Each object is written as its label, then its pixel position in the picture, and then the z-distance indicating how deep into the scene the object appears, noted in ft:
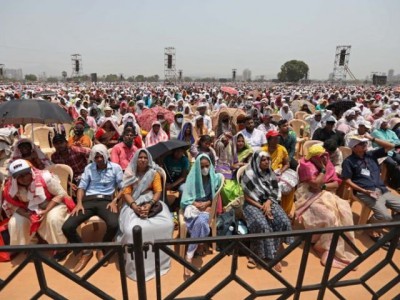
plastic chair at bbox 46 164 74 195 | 13.10
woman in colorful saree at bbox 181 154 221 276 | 11.16
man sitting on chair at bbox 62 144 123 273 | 10.99
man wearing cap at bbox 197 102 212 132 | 25.29
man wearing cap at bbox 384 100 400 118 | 31.82
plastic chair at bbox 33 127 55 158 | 21.29
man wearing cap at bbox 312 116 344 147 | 19.12
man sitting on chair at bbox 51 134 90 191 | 13.93
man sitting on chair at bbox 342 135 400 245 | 12.41
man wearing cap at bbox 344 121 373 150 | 18.29
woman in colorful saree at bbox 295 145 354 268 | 11.39
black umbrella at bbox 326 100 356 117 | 27.43
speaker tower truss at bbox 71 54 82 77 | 158.61
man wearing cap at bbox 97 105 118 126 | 25.88
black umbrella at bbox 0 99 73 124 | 13.78
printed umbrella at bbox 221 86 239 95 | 52.75
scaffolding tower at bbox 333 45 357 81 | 122.93
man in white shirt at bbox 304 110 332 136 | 24.64
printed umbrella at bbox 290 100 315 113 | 40.95
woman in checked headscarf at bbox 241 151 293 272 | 11.03
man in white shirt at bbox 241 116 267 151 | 18.51
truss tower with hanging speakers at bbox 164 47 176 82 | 152.87
